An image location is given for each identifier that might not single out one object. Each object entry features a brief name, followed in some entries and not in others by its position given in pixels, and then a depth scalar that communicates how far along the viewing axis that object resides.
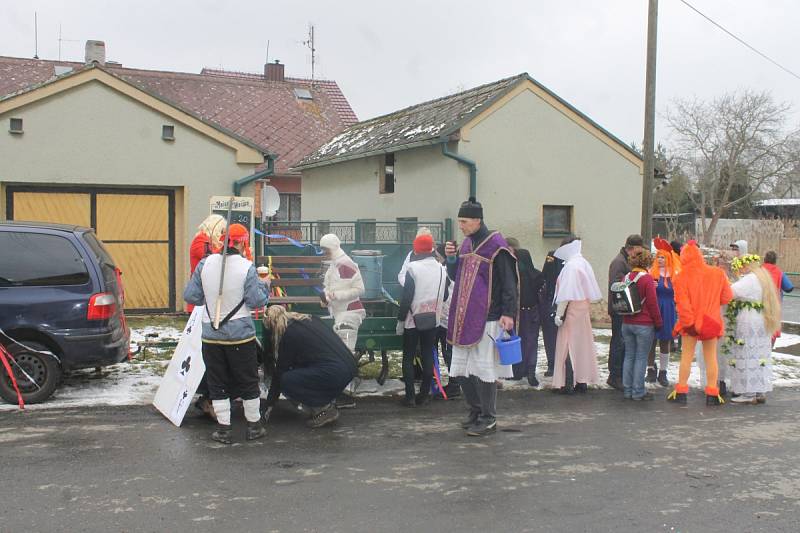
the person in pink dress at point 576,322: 8.67
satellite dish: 15.18
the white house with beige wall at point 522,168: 14.74
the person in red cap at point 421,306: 7.75
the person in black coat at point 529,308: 8.88
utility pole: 12.84
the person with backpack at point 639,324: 8.30
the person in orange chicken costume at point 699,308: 8.25
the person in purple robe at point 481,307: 6.71
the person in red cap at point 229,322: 6.26
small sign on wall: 10.80
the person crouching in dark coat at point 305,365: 6.93
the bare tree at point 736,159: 43.38
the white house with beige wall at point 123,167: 12.62
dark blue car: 7.49
